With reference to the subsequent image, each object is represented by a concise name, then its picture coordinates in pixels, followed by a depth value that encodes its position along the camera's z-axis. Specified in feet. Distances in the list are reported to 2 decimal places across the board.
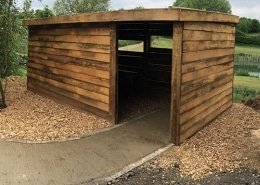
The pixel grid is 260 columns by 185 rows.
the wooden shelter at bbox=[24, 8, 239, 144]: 12.41
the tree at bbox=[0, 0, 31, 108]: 17.47
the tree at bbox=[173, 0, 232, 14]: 139.92
